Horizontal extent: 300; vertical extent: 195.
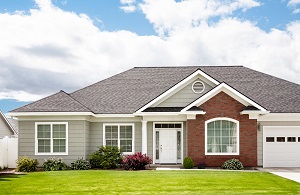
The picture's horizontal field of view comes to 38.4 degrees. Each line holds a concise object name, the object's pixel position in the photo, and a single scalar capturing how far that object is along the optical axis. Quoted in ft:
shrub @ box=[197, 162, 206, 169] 79.03
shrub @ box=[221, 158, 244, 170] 77.41
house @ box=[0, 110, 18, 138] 141.16
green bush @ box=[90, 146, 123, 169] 80.53
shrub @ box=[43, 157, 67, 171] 79.26
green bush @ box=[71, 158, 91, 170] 79.92
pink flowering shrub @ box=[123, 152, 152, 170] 76.43
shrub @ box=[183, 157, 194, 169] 77.77
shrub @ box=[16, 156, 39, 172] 78.02
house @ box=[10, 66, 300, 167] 79.87
